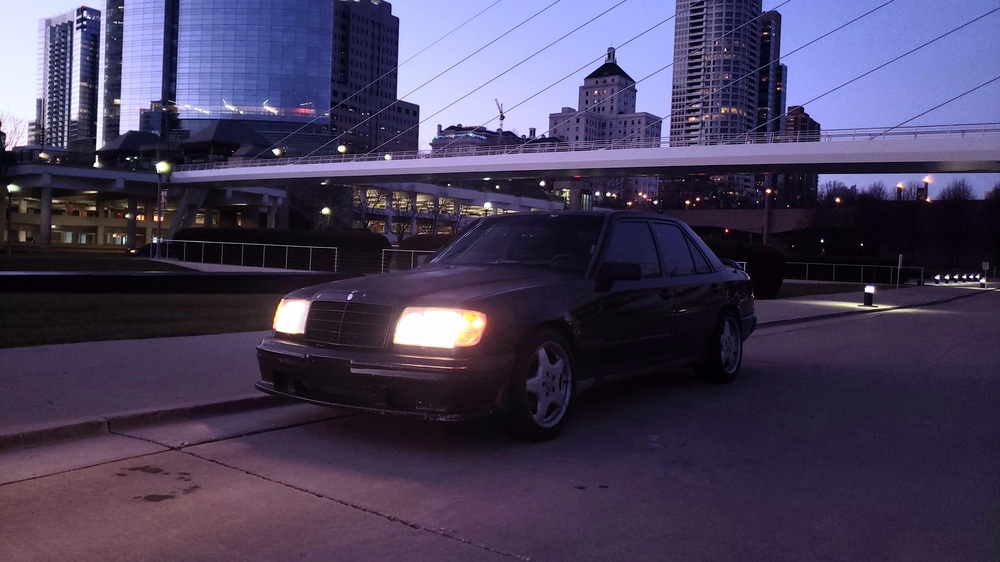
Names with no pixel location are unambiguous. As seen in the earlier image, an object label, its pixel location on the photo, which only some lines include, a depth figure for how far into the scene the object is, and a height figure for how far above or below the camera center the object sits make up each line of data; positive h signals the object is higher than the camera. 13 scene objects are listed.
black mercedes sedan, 5.18 -0.48
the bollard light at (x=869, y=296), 24.70 -0.73
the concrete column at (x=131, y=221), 79.06 +2.25
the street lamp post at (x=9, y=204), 53.12 +2.44
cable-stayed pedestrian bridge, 44.06 +6.77
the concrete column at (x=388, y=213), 80.69 +4.13
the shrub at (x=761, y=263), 26.64 +0.18
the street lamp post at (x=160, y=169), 47.94 +4.57
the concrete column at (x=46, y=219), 68.69 +1.86
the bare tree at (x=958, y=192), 95.75 +10.20
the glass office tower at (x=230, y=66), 128.75 +29.98
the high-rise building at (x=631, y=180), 110.74 +18.36
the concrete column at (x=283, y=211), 84.50 +4.18
